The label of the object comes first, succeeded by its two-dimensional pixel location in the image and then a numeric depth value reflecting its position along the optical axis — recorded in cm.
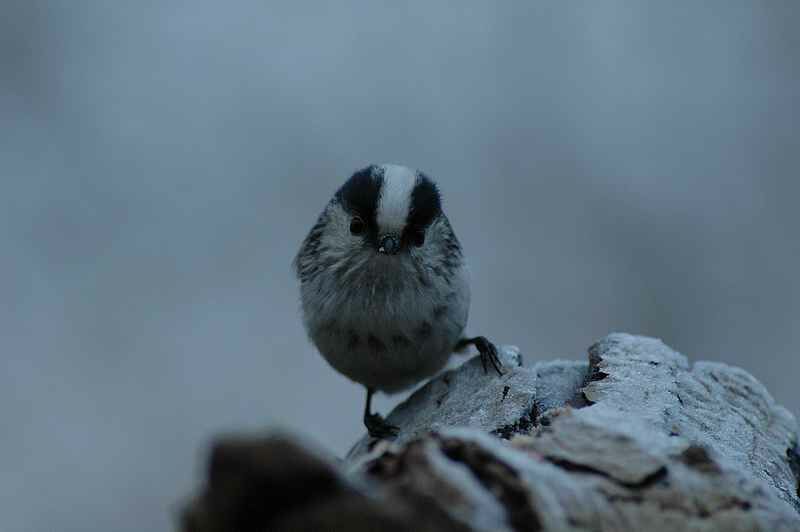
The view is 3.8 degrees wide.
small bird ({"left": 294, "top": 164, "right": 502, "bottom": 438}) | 323
